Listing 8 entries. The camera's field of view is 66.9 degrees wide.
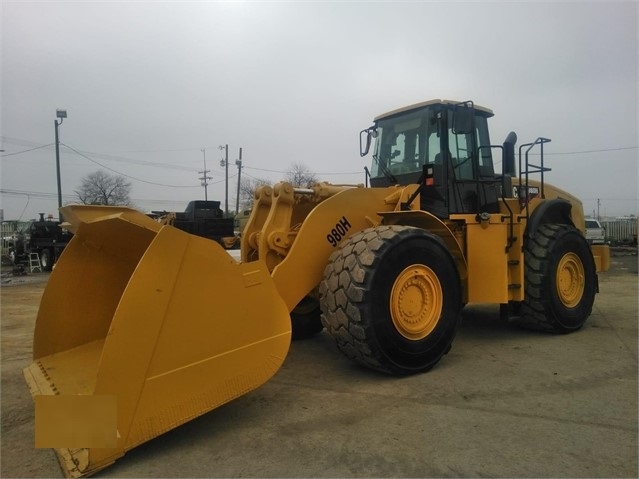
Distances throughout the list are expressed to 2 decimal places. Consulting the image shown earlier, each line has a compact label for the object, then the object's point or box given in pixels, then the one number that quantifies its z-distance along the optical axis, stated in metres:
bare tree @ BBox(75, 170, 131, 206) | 46.65
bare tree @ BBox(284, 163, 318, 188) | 39.10
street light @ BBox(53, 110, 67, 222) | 26.28
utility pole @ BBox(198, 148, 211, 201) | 53.00
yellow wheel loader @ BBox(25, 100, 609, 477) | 2.92
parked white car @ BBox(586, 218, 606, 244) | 26.43
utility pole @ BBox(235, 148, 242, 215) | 45.10
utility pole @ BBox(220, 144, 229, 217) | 43.41
